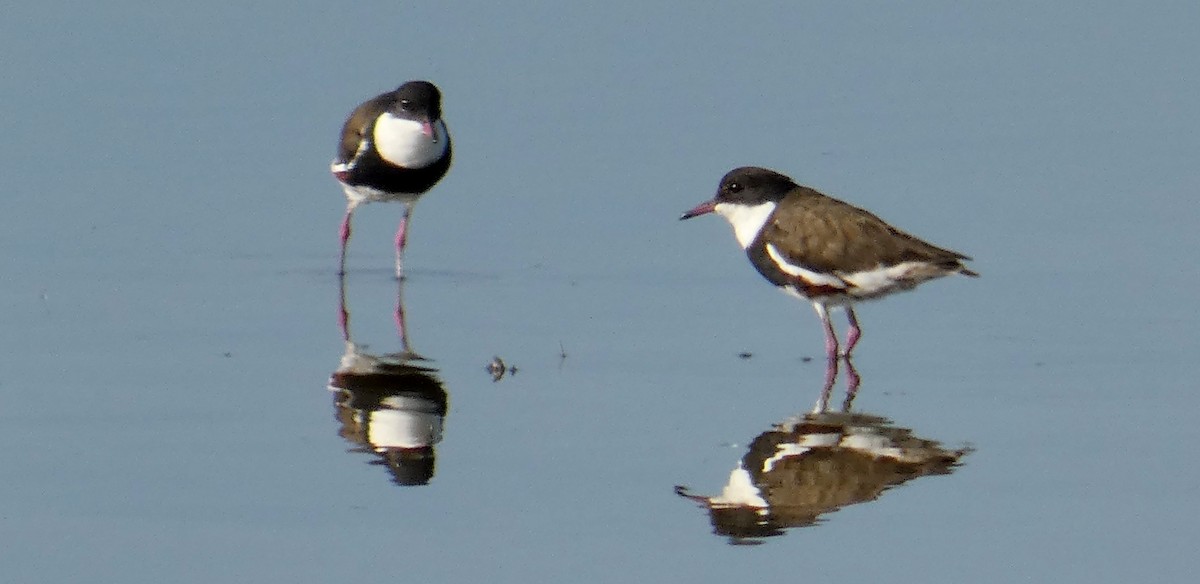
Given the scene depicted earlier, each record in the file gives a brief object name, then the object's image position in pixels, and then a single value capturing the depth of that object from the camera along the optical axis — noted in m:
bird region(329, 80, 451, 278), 14.90
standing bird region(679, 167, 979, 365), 11.63
